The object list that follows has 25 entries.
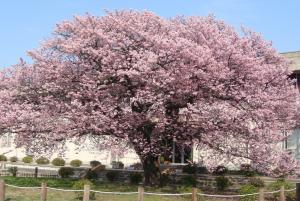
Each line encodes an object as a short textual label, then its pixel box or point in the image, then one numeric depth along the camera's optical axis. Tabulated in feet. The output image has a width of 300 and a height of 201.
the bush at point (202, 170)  105.27
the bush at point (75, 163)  139.54
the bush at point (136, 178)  93.20
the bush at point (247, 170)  93.87
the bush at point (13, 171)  106.46
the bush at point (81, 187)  69.09
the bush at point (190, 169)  103.54
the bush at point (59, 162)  142.16
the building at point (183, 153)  103.71
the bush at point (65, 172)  106.63
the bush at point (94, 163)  129.13
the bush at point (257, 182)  82.14
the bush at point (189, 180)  89.24
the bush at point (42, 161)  148.01
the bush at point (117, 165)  121.53
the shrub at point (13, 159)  158.80
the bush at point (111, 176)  100.32
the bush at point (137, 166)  114.62
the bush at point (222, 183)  85.87
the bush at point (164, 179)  86.18
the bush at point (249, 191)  68.39
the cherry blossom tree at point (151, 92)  75.00
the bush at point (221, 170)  95.01
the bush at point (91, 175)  100.16
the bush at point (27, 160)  154.40
